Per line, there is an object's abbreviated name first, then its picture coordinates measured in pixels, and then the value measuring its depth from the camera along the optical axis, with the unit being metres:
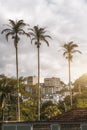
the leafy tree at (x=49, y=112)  58.36
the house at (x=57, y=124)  28.45
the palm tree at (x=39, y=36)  55.16
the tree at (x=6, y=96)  55.48
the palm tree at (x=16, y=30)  52.88
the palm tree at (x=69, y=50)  66.26
